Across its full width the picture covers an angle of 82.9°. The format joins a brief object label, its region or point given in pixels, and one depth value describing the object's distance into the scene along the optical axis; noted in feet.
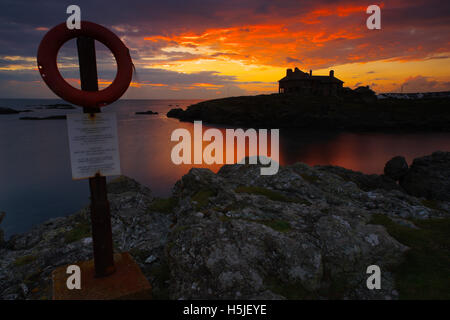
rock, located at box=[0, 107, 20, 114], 359.99
